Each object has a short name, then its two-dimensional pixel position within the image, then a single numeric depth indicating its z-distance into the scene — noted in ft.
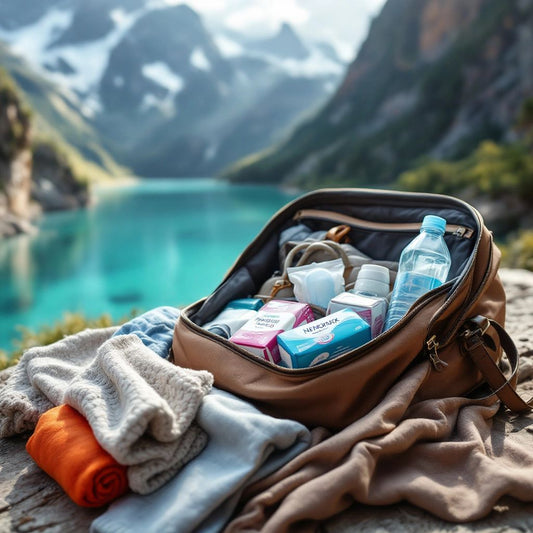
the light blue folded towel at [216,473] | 1.81
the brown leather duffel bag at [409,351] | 2.13
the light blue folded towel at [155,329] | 2.75
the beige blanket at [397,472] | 1.83
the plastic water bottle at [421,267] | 2.44
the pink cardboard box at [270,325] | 2.33
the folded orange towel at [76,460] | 1.92
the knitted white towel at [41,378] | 2.44
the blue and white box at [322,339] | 2.22
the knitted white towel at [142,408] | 1.90
